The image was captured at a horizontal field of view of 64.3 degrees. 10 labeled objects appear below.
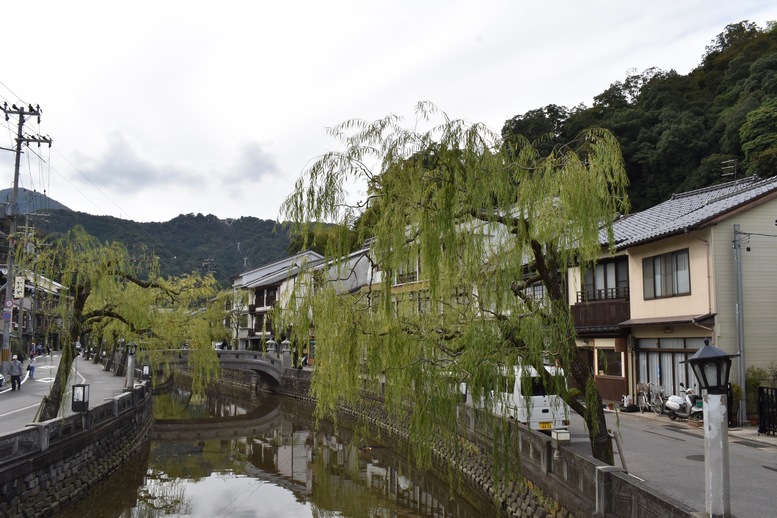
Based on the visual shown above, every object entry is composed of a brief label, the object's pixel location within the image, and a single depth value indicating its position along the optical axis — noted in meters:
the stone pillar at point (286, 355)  44.31
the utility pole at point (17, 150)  28.72
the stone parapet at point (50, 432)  12.66
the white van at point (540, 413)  17.02
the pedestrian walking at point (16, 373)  30.71
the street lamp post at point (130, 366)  26.92
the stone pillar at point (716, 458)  7.05
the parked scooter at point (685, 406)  19.89
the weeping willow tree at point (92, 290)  16.42
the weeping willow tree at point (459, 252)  9.12
